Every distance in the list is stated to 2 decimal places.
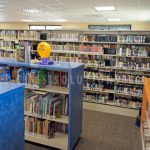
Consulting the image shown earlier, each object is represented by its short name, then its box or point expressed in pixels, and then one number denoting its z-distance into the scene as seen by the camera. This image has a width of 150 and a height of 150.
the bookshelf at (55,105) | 2.93
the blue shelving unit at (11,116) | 1.76
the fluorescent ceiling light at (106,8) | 5.49
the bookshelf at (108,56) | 4.69
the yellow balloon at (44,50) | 3.05
